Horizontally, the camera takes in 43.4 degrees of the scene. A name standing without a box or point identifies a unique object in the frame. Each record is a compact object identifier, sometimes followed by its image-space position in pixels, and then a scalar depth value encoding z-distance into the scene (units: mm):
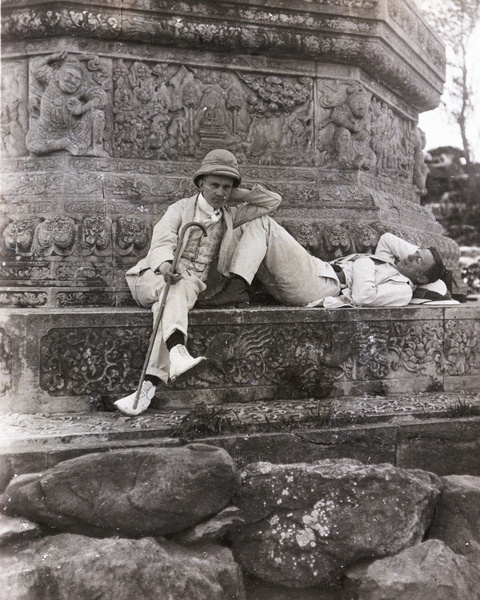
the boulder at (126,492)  3232
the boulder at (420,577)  3154
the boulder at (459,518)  3605
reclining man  4891
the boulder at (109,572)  2916
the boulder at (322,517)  3398
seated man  4246
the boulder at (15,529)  3118
